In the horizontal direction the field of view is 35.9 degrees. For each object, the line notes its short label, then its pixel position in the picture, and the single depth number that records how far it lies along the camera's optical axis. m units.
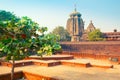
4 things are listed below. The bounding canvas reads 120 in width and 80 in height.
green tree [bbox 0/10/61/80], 8.79
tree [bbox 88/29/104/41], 50.09
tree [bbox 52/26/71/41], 62.44
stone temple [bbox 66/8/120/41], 66.88
